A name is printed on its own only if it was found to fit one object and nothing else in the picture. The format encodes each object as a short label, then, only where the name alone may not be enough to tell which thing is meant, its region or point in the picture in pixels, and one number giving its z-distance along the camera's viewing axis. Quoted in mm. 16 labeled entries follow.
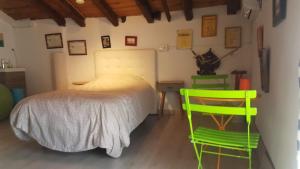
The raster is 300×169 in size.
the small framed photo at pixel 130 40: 4777
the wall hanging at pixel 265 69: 2254
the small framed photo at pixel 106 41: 4918
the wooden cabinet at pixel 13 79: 4824
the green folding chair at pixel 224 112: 1573
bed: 2584
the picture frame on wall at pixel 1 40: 5141
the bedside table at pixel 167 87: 4410
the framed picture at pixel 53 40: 5152
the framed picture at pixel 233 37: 4246
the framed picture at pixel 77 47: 5066
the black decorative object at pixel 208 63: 4391
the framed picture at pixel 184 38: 4496
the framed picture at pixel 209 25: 4344
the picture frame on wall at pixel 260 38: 2722
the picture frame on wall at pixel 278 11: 1652
